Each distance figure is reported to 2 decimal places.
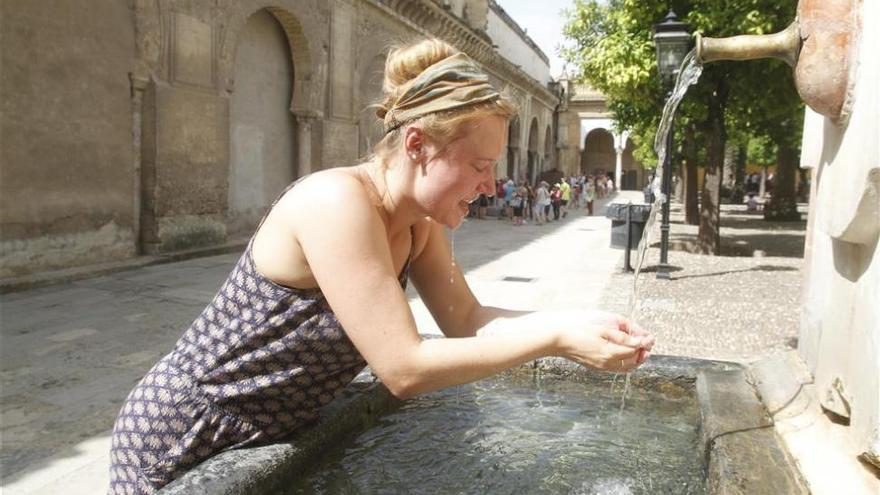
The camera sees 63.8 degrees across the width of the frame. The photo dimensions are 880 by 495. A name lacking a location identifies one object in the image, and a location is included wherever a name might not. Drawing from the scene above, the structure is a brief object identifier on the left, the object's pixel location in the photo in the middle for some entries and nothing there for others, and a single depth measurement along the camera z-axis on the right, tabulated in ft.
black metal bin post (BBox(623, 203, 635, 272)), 34.19
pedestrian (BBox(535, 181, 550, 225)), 67.51
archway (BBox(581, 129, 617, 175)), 180.45
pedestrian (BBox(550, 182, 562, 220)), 74.28
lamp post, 29.32
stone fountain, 5.51
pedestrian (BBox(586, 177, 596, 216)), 79.35
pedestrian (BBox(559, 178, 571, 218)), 77.92
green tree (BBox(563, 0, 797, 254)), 34.81
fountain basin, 5.06
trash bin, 35.09
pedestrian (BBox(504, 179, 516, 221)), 68.95
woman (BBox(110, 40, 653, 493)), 4.60
